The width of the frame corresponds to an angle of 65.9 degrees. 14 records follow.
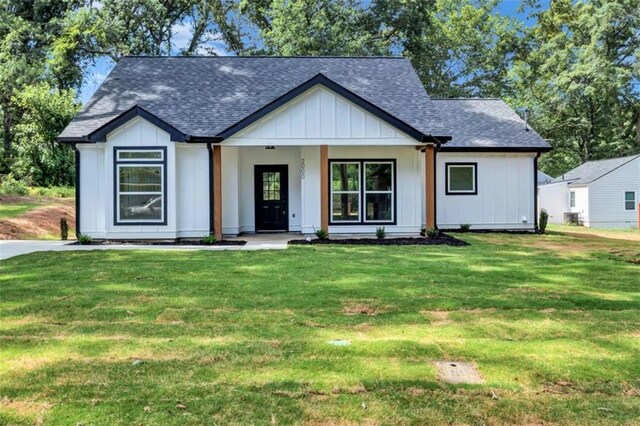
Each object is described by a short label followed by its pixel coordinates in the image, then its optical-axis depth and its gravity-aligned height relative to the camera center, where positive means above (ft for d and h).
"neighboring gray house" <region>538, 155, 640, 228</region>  90.43 +2.34
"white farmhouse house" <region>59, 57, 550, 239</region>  42.19 +5.30
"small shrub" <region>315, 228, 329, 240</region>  41.60 -2.05
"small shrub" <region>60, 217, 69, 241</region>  44.41 -1.54
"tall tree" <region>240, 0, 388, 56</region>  83.25 +31.11
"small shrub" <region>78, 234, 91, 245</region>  40.45 -2.26
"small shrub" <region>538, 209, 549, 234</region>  54.19 -1.56
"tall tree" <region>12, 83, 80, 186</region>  72.54 +9.97
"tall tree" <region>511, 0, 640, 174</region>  103.14 +28.43
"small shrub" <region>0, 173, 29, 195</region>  65.05 +3.27
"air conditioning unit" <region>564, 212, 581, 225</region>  96.02 -2.04
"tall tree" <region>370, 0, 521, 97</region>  109.50 +36.85
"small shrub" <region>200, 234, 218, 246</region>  40.58 -2.43
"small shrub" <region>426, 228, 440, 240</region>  42.93 -2.11
